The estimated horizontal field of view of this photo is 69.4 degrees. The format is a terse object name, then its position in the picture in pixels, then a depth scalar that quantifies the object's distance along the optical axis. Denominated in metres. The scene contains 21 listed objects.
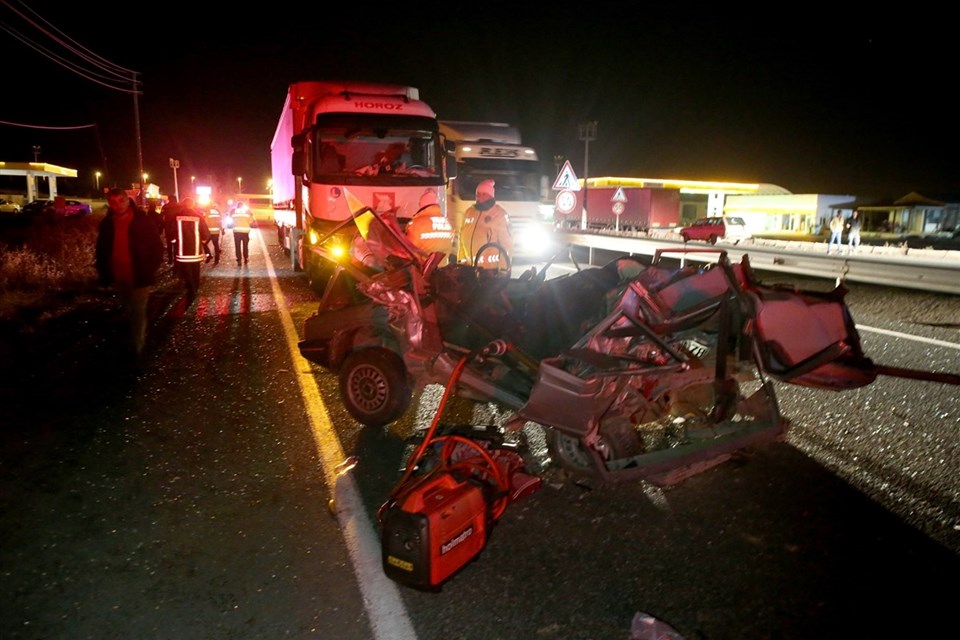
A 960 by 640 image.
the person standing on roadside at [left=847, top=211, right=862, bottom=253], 23.72
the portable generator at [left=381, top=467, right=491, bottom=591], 2.89
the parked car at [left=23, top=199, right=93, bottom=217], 47.62
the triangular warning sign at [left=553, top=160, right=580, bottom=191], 18.53
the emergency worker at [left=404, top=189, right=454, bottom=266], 7.23
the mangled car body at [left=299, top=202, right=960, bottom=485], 3.35
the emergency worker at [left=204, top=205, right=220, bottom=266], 17.73
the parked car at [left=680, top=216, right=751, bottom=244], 22.36
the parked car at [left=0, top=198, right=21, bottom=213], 53.12
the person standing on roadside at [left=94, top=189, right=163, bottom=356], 7.66
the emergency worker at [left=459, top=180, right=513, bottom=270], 6.87
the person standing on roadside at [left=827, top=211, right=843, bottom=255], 24.45
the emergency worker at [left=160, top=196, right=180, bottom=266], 12.43
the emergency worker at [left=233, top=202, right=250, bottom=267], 16.70
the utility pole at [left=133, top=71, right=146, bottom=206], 33.34
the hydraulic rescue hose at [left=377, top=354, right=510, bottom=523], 3.37
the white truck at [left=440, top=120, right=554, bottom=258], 18.53
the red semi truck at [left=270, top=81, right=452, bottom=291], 11.79
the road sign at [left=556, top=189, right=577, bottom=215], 18.34
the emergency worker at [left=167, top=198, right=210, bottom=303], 11.12
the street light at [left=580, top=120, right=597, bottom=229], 25.88
